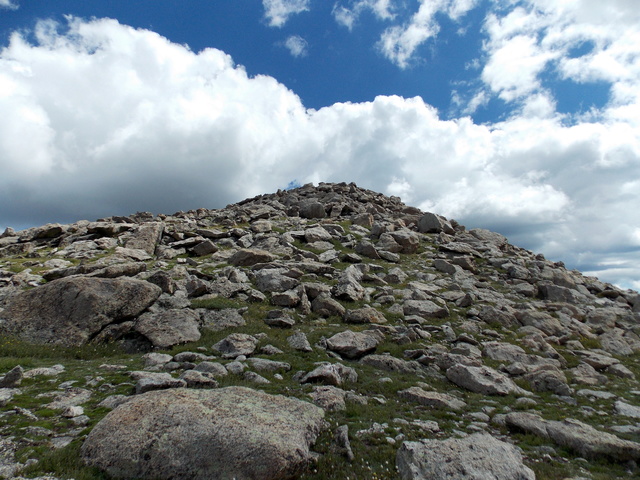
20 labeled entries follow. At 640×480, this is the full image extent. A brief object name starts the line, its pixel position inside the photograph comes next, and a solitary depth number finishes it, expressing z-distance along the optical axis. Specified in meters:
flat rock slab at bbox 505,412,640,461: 10.38
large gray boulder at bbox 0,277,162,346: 18.59
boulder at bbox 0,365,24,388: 12.55
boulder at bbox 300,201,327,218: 61.28
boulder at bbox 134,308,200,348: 19.19
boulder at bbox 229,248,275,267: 33.72
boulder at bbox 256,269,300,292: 28.11
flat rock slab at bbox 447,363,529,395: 15.73
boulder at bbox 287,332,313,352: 19.09
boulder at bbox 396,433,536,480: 8.50
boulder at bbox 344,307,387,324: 24.28
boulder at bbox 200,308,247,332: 21.69
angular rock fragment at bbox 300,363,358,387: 14.94
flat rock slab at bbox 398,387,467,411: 13.78
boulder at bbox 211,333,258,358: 17.83
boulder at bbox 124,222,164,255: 39.31
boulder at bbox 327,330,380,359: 19.28
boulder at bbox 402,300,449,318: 26.27
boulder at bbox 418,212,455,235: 56.72
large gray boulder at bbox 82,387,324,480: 8.19
